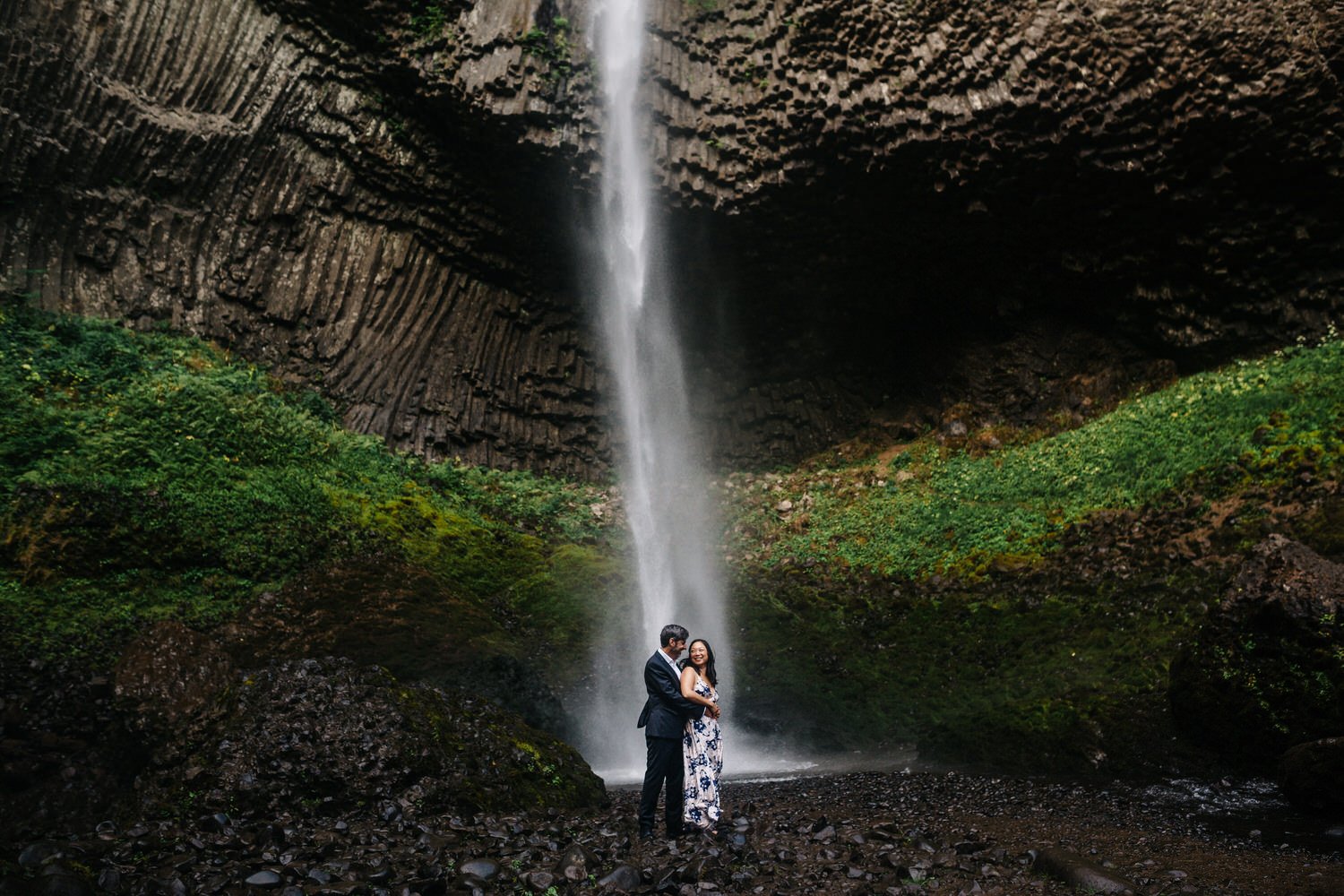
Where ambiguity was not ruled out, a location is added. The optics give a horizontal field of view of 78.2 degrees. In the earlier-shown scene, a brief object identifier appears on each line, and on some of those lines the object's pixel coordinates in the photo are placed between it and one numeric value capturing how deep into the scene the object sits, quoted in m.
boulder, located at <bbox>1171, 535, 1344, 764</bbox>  6.21
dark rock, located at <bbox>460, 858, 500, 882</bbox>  4.54
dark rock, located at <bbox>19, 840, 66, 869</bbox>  4.30
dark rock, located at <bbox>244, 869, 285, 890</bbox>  4.19
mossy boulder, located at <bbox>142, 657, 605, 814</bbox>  5.65
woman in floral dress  5.67
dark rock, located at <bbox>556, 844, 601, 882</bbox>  4.61
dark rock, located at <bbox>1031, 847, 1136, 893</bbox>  4.28
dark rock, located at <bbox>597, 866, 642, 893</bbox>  4.47
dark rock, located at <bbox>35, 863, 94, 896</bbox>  3.89
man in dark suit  5.55
